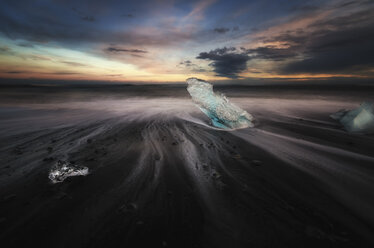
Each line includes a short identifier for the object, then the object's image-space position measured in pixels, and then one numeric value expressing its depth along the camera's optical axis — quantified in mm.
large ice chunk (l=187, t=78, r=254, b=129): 6606
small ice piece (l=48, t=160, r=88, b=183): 2748
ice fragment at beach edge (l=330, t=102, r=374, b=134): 5566
